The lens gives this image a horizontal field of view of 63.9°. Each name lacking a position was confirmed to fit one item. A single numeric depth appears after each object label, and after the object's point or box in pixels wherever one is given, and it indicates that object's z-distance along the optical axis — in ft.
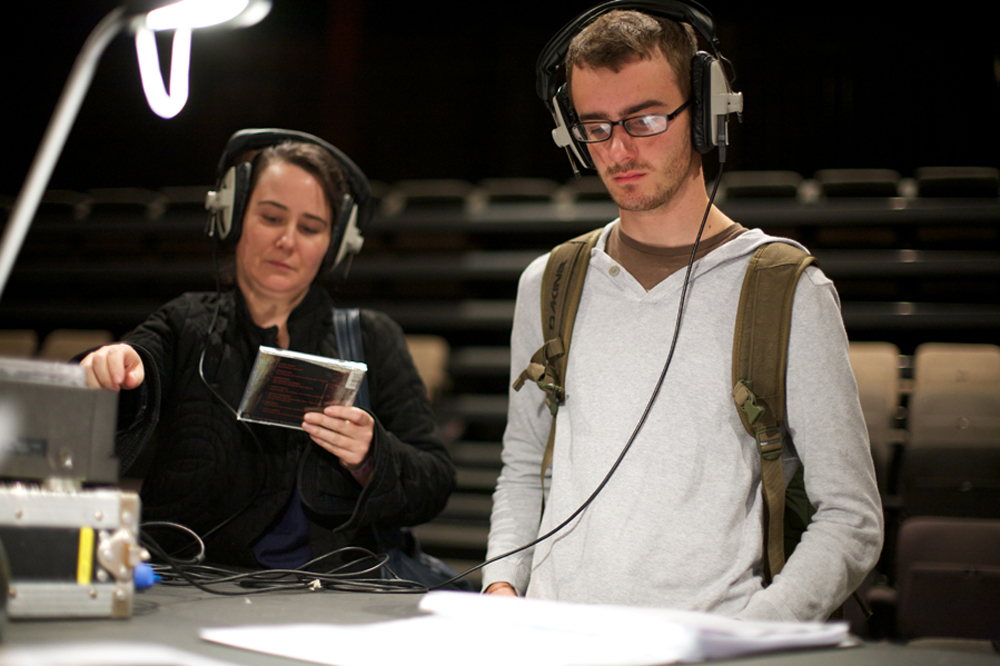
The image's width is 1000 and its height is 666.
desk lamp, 3.05
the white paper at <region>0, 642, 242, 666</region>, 2.15
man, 4.15
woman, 5.10
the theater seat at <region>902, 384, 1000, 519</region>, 9.71
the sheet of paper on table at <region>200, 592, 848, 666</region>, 2.55
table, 2.56
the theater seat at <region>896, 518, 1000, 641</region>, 7.34
